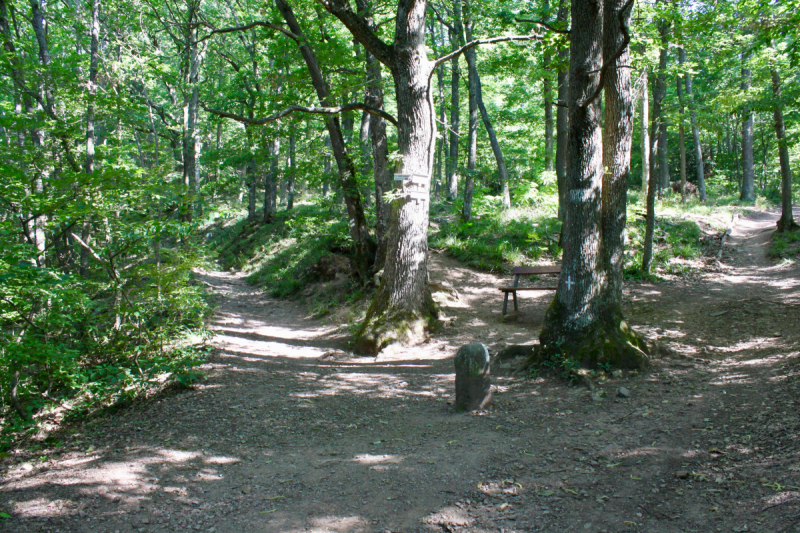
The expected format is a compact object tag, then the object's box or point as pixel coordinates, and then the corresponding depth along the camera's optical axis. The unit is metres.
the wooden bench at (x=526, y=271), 9.40
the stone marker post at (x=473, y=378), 5.04
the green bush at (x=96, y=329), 4.55
